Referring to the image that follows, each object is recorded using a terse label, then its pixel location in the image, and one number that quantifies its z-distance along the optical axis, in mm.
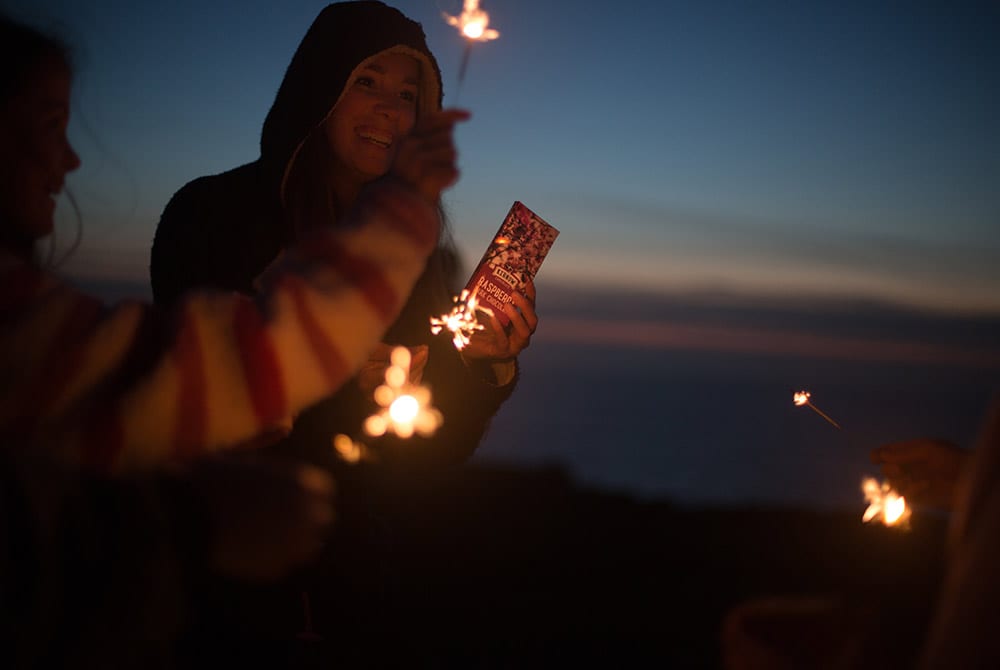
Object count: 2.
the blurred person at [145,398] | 847
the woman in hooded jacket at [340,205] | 2129
